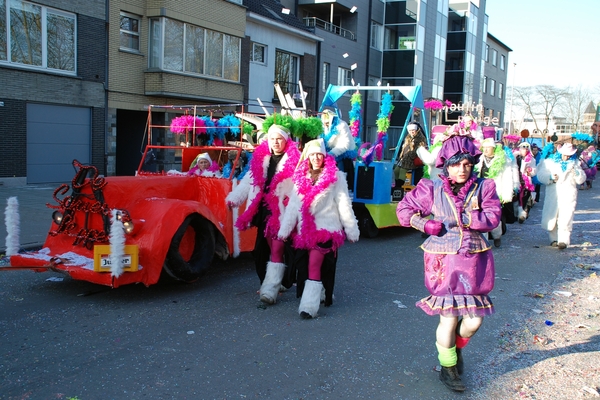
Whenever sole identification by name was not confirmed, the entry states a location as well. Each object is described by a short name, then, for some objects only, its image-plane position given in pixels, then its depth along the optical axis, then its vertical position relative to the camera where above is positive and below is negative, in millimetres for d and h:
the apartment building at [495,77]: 49772 +7534
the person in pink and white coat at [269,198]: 5754 -505
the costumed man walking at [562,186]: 9430 -391
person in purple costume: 3799 -593
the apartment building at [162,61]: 17547 +2771
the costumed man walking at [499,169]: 9188 -157
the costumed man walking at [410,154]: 10805 +28
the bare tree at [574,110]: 76375 +7126
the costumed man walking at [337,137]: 9602 +253
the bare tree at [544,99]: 68750 +7628
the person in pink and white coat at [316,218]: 5414 -635
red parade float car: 5387 -887
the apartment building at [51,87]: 14756 +1431
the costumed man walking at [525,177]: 12852 -383
